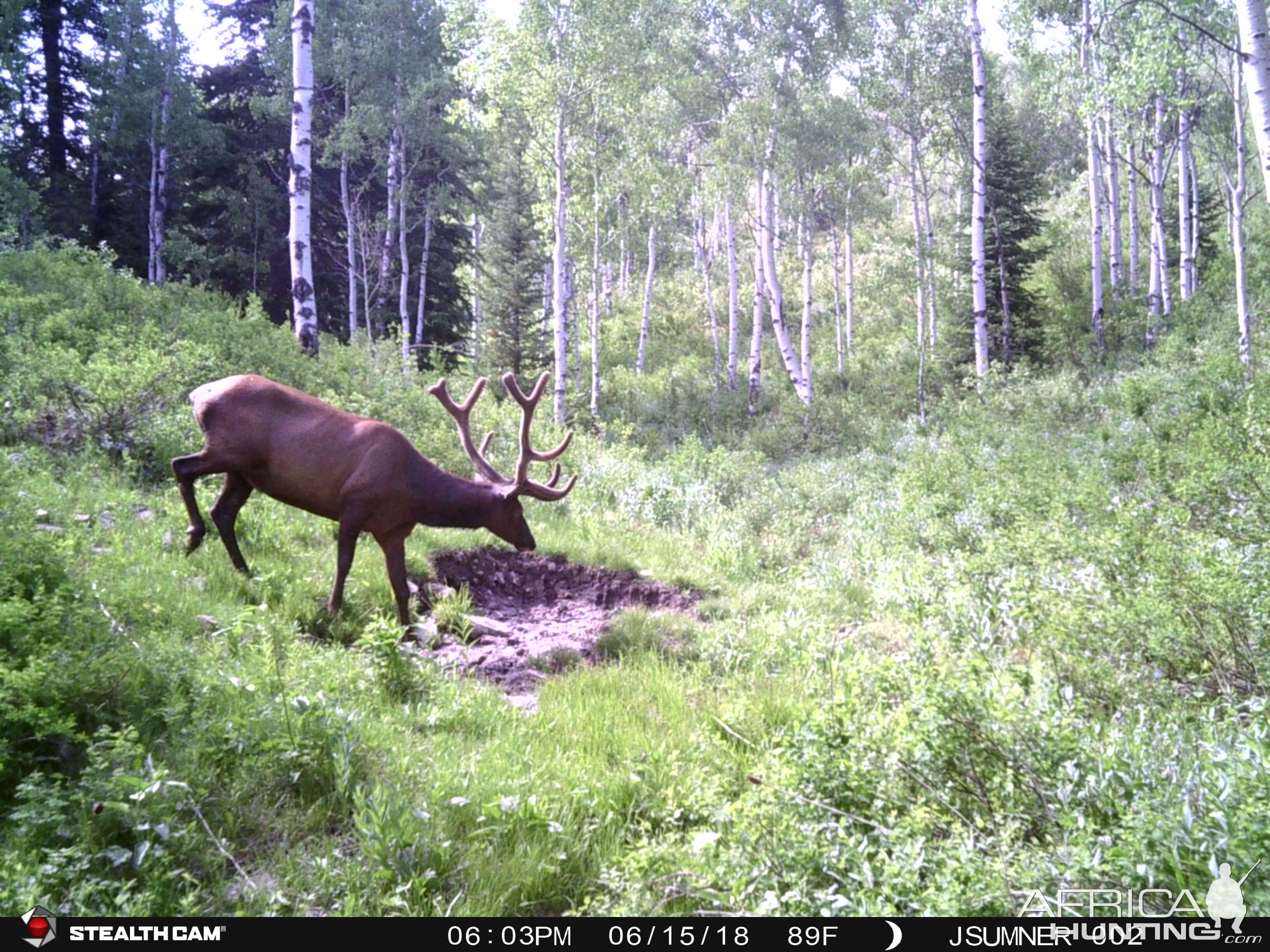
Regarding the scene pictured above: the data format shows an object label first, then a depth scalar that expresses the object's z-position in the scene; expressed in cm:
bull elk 538
